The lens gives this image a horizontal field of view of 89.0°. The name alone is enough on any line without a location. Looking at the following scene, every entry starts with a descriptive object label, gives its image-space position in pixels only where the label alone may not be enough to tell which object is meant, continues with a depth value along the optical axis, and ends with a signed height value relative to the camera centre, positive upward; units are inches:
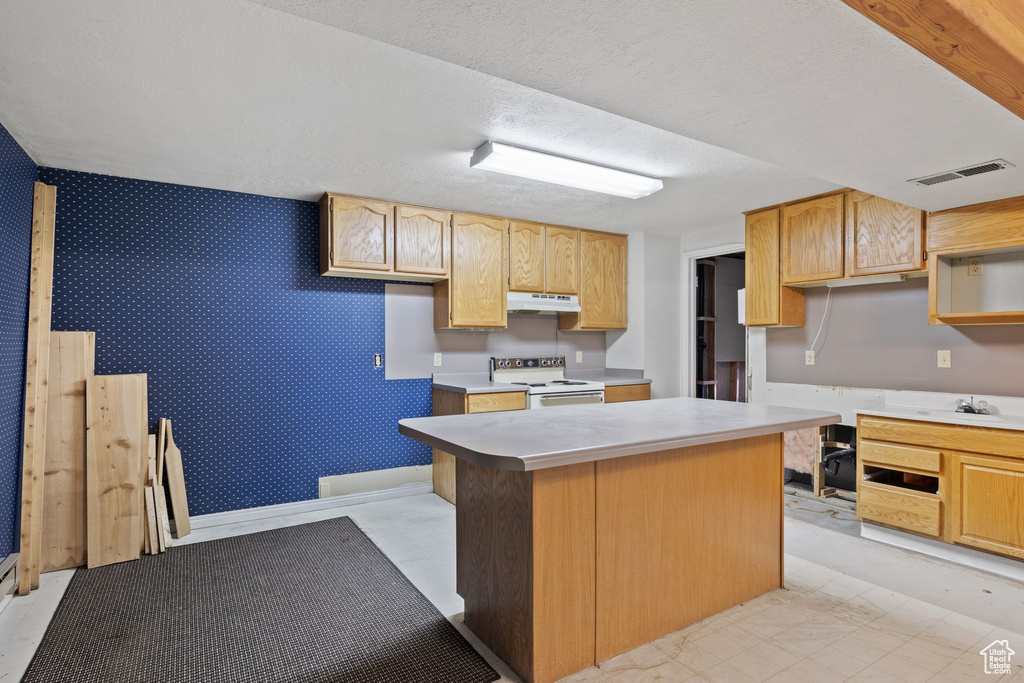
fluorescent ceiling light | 110.5 +39.4
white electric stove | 169.5 -14.1
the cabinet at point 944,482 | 106.0 -31.1
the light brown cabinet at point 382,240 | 146.7 +30.3
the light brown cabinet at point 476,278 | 166.7 +21.3
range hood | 178.2 +14.0
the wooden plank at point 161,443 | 128.9 -25.4
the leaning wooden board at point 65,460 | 112.0 -25.8
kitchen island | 72.5 -28.7
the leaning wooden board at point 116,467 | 114.9 -28.1
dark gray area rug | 77.0 -48.7
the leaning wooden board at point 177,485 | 131.3 -36.4
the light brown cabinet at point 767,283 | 158.4 +18.9
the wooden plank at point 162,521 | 122.4 -42.5
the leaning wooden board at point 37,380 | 103.0 -7.9
